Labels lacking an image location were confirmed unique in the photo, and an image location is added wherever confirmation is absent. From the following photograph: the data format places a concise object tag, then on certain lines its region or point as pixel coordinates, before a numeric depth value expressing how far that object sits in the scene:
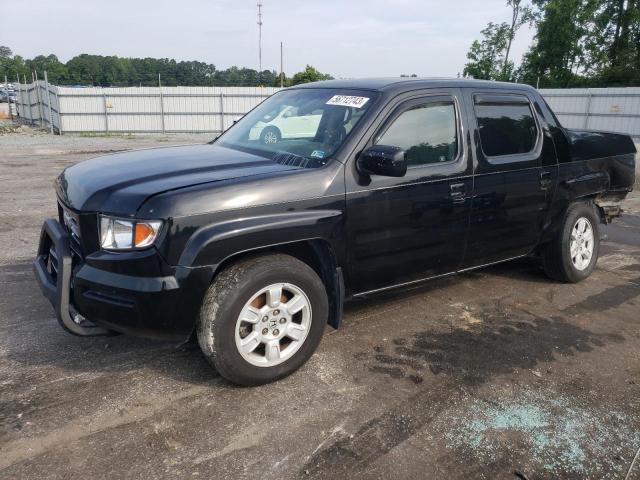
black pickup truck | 2.98
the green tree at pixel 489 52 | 46.19
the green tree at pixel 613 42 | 40.91
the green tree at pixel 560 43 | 43.12
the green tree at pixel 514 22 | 47.19
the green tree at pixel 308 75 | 36.27
